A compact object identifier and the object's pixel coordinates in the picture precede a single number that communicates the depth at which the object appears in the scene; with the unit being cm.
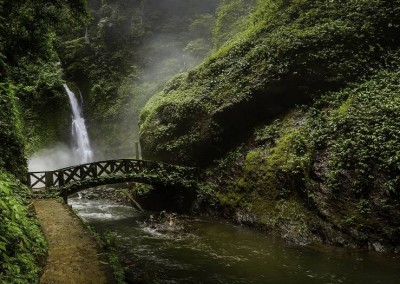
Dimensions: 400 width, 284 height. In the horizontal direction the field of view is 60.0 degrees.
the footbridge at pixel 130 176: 1732
